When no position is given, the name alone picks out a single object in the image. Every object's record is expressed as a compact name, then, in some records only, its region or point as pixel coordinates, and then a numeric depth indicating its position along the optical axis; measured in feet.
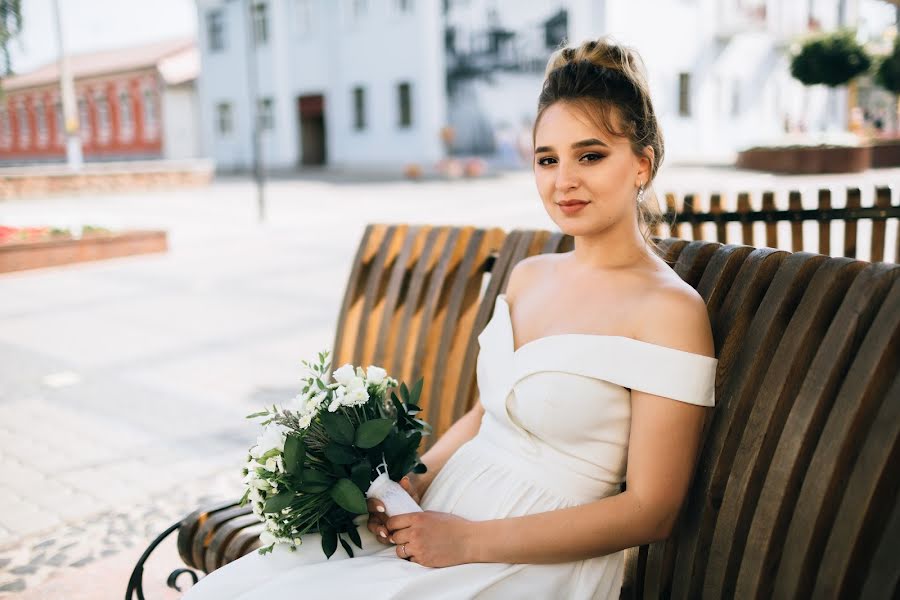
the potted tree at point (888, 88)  77.30
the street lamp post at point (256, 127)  57.36
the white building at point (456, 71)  104.58
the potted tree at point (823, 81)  77.20
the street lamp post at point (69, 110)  83.30
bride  5.98
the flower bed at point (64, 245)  37.01
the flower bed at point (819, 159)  76.95
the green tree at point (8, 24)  51.19
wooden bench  5.18
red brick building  156.66
